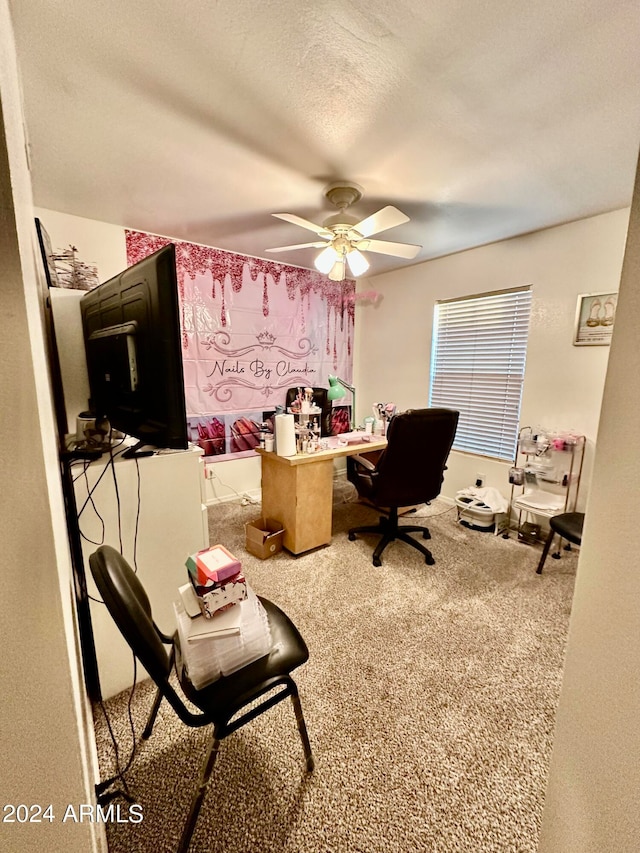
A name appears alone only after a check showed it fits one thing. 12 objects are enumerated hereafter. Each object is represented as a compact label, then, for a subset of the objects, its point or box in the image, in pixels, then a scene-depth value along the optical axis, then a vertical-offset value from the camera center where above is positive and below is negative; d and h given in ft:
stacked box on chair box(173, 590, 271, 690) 3.22 -2.74
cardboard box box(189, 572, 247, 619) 3.27 -2.22
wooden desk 7.81 -2.96
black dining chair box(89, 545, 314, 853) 2.70 -2.98
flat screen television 3.30 +0.20
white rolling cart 8.59 -2.76
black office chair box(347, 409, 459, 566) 6.93 -2.13
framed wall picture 7.98 +1.29
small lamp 8.52 -0.49
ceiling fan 6.65 +2.91
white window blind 9.79 +0.21
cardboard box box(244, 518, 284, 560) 8.00 -4.02
